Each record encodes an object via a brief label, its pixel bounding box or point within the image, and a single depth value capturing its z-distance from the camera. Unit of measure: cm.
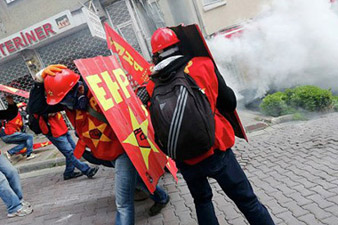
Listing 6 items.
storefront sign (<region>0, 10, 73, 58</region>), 827
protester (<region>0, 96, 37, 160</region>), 632
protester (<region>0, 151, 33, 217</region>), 383
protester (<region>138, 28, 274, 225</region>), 176
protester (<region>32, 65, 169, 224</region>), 240
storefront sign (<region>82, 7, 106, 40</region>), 658
